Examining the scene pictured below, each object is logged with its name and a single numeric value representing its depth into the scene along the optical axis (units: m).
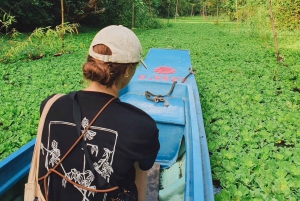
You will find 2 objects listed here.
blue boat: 1.79
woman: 1.07
